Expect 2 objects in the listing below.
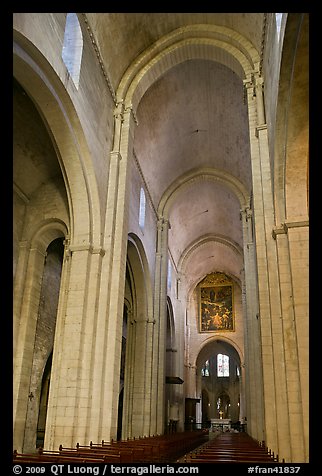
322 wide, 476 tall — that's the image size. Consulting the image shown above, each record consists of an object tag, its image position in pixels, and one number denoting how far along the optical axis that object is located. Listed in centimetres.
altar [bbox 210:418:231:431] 3384
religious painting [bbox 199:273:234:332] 3397
